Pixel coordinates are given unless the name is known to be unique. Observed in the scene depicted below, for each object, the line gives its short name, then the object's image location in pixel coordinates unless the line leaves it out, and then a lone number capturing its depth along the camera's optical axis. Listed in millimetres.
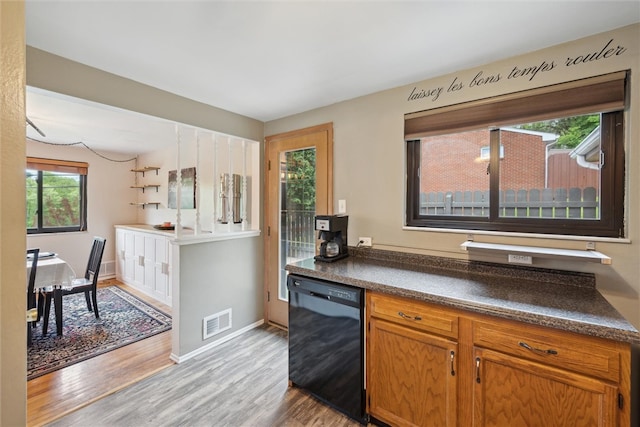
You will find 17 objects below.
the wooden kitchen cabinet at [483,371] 1133
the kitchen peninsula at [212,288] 2443
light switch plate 2525
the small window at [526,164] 1569
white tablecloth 2738
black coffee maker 2234
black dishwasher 1752
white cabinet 3853
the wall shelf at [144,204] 4986
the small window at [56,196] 4383
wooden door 2693
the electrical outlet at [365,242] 2357
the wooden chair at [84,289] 2805
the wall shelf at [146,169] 4918
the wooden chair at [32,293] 2502
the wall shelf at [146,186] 4955
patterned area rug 2430
